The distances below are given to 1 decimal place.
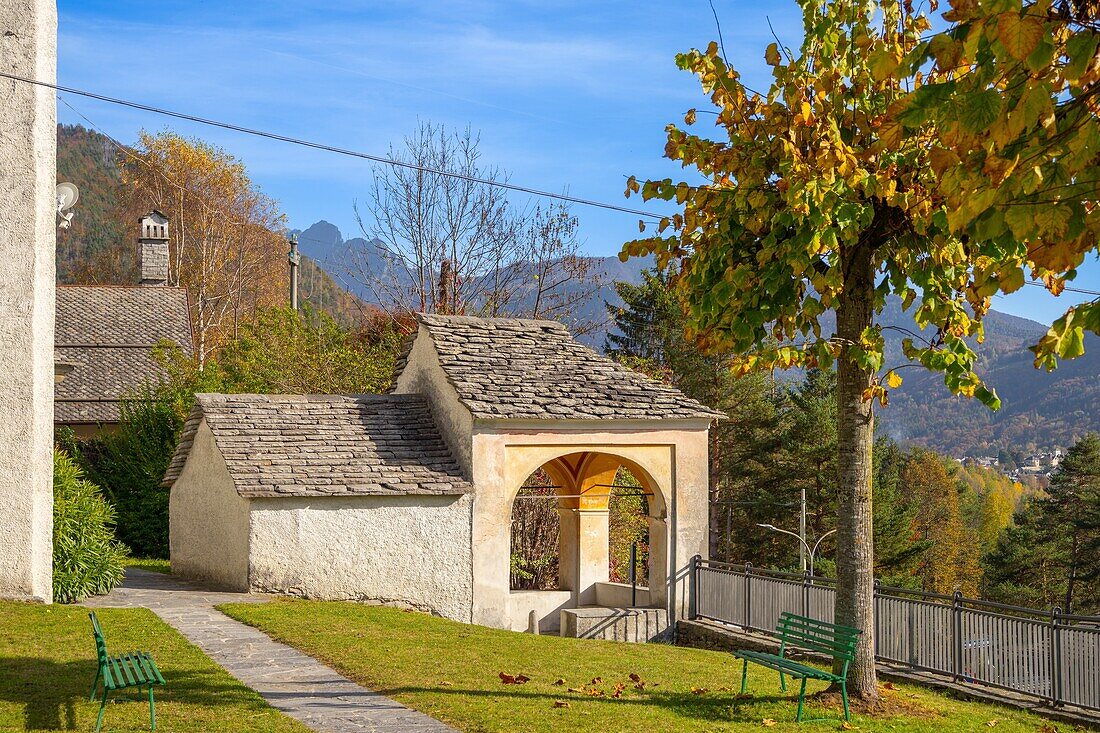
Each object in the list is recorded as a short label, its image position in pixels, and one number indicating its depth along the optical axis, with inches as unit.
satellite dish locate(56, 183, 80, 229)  652.7
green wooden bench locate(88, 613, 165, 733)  313.4
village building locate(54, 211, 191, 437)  1206.3
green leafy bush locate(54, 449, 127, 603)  583.5
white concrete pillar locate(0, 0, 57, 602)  526.9
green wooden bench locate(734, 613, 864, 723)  358.6
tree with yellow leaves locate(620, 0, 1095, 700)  328.8
